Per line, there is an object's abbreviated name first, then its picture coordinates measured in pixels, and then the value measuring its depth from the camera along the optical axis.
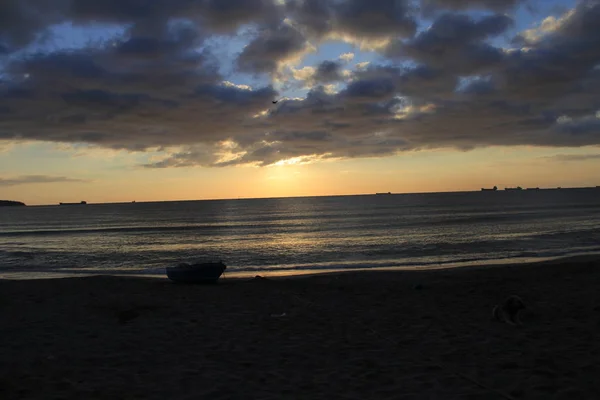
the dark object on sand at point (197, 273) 19.16
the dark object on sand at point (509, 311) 10.57
